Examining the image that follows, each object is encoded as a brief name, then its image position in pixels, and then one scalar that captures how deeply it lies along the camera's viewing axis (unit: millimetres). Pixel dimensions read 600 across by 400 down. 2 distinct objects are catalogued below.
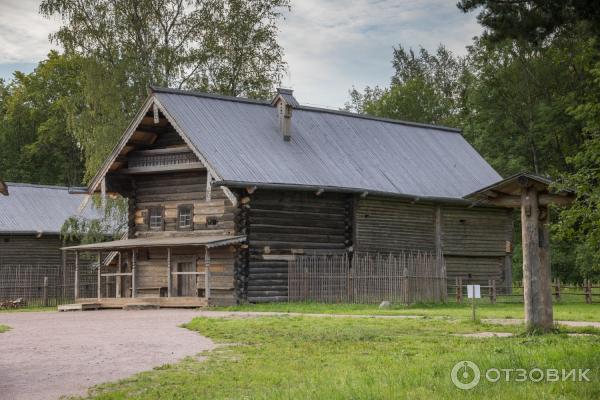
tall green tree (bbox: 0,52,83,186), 73375
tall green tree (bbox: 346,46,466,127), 73750
